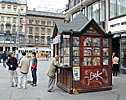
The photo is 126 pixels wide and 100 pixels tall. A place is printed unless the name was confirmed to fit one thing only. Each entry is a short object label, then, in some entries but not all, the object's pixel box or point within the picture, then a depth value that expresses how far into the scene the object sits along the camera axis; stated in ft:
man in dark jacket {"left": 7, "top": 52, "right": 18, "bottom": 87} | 21.10
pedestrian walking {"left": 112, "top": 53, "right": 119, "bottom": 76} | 28.89
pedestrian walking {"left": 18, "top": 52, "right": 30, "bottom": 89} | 20.01
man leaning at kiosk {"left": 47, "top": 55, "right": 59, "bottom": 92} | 18.46
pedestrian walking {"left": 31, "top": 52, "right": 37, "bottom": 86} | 21.45
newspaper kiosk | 17.58
